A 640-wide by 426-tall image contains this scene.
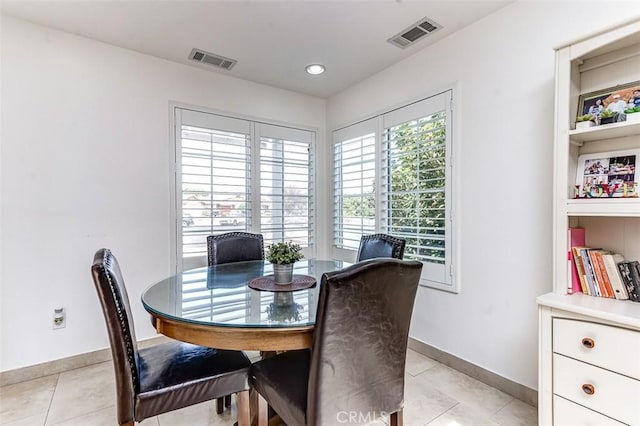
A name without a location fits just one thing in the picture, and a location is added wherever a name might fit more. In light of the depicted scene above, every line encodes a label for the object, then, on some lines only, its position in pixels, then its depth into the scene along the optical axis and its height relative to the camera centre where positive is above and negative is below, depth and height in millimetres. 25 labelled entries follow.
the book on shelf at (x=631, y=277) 1505 -321
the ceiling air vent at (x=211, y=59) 2805 +1403
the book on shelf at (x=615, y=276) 1527 -324
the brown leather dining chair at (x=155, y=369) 1243 -749
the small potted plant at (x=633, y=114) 1436 +451
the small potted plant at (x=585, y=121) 1592 +460
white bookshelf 1325 -434
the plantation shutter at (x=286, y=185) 3531 +297
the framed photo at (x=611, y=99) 1519 +573
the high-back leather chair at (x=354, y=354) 1127 -569
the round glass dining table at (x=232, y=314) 1265 -458
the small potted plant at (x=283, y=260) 1841 -295
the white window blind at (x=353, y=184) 3322 +299
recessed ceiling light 3057 +1407
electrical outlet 2449 -856
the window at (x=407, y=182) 2551 +271
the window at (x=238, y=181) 3031 +307
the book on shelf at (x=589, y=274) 1590 -324
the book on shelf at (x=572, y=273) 1634 -328
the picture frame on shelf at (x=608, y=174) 1546 +188
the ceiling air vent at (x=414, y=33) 2354 +1404
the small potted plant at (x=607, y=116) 1530 +468
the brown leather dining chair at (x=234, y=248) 2656 -336
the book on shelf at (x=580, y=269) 1624 -306
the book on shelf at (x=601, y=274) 1563 -322
